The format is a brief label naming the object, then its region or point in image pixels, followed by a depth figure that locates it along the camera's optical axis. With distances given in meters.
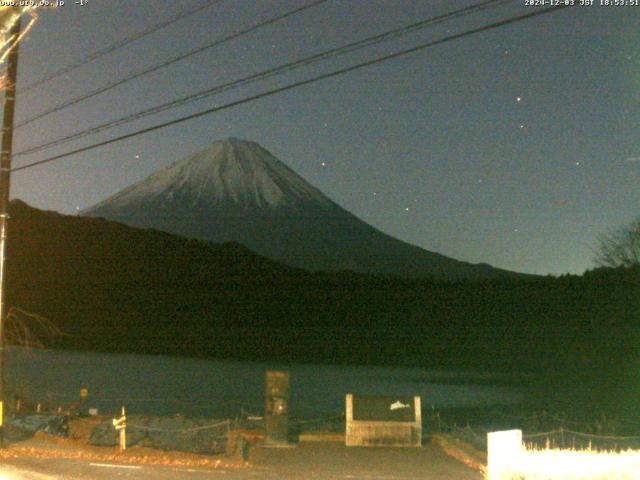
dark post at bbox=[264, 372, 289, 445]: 20.59
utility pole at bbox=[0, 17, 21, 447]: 17.42
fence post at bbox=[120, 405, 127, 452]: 18.98
